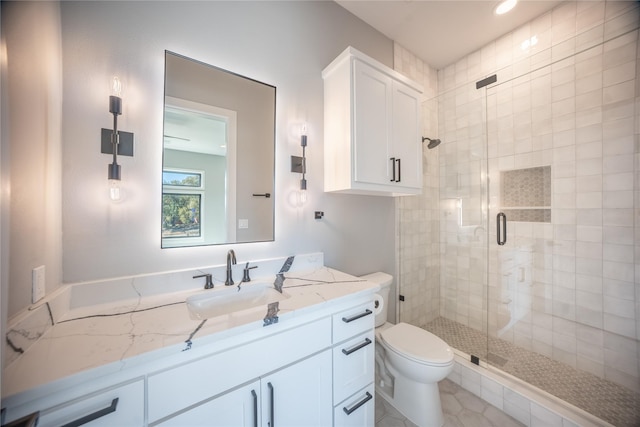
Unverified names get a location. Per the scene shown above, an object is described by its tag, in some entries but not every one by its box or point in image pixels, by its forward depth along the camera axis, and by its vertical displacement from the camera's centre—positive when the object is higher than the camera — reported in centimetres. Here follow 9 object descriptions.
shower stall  156 +1
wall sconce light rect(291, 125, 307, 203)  153 +34
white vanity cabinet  57 -54
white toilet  132 -96
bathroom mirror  116 +33
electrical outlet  75 -24
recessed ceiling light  174 +164
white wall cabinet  146 +62
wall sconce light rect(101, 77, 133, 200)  98 +32
